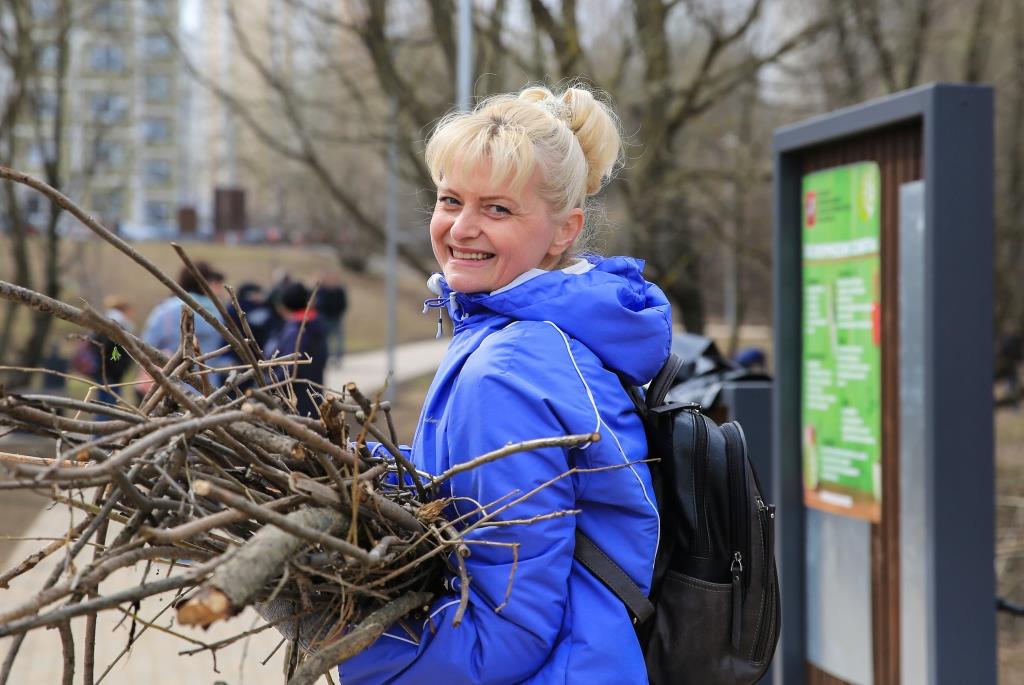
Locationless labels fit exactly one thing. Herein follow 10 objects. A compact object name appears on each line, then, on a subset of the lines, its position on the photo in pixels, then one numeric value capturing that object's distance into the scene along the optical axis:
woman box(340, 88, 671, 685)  1.99
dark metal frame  3.99
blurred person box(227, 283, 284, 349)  11.13
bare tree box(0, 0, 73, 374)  14.82
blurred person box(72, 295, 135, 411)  11.82
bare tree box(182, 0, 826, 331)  11.74
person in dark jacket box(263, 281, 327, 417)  8.70
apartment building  15.68
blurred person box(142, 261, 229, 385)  8.88
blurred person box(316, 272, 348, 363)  17.65
